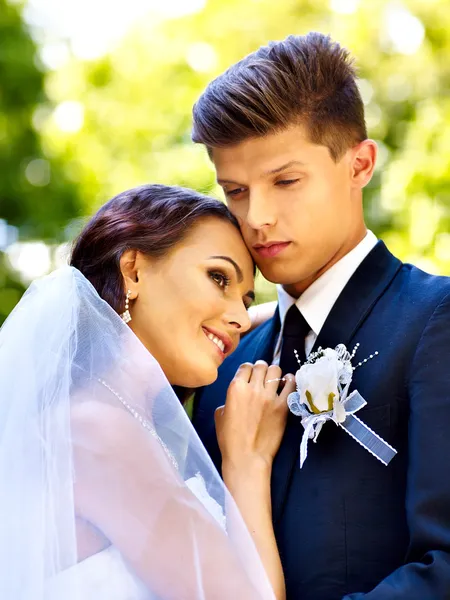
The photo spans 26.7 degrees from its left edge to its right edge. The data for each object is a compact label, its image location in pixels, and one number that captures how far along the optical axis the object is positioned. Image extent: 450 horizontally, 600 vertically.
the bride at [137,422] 2.71
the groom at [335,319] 2.80
